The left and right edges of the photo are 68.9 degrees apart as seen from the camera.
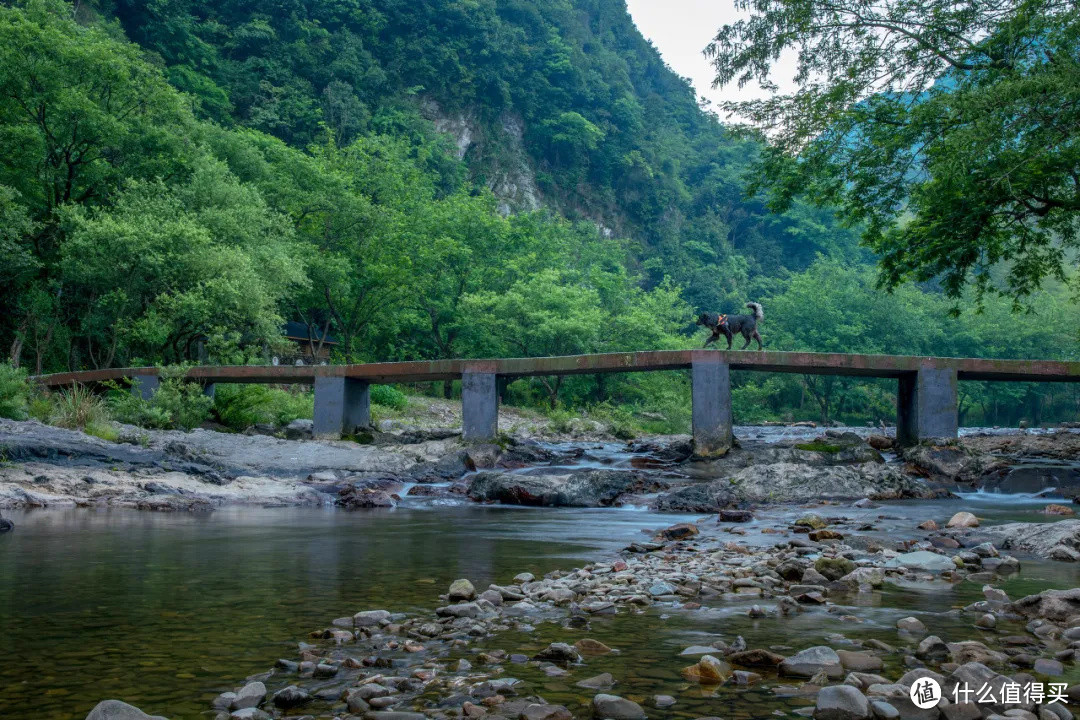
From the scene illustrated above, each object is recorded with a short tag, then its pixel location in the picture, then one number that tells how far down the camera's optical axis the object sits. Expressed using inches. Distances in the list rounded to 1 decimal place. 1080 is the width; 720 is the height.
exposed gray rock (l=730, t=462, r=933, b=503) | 515.2
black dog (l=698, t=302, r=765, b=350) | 799.1
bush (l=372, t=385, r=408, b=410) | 1315.2
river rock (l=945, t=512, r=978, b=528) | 365.4
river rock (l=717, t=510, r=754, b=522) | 405.7
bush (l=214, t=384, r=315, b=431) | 922.7
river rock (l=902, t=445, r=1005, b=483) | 592.1
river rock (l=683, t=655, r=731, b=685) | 140.5
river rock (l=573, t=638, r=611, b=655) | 158.6
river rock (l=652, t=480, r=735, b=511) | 479.5
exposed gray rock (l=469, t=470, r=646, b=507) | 531.2
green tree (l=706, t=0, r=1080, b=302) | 445.4
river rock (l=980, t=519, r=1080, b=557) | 292.0
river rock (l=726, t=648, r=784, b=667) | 147.9
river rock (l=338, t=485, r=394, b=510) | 528.7
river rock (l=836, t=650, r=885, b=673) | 143.8
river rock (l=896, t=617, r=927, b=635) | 171.8
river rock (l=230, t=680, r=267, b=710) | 126.5
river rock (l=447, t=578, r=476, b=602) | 206.4
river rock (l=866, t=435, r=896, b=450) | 770.2
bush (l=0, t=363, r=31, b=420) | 654.5
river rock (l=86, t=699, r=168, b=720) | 113.2
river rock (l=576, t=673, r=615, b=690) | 137.0
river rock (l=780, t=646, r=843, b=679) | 141.2
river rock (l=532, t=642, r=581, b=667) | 152.9
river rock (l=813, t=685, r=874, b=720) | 119.7
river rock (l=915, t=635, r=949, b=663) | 151.1
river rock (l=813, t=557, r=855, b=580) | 236.7
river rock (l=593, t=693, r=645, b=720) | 123.3
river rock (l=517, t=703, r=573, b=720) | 121.1
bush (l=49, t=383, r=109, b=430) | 676.7
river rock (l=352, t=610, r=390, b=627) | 180.4
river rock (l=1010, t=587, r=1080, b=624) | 180.9
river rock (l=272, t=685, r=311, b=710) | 127.1
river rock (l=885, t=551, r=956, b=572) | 254.1
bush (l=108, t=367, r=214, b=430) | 775.7
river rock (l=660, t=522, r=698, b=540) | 341.1
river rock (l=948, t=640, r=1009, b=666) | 146.6
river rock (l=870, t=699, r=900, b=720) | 118.3
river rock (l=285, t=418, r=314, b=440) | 900.0
